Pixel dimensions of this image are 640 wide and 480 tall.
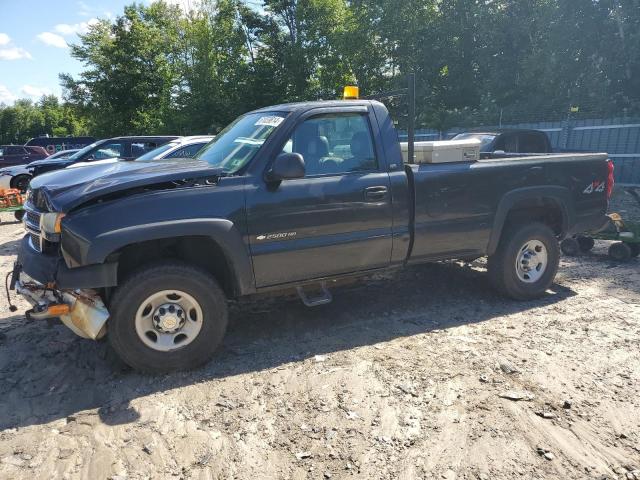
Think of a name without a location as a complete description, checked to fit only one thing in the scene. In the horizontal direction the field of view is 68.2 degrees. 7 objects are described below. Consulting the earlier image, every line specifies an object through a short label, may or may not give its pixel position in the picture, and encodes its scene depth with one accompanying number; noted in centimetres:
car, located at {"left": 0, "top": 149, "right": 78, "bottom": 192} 1497
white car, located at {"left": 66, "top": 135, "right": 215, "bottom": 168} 773
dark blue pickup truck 335
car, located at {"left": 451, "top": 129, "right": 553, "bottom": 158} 931
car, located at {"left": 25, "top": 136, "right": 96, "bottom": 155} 2648
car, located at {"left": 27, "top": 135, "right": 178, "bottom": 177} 1075
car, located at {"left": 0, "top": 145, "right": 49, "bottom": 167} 2358
